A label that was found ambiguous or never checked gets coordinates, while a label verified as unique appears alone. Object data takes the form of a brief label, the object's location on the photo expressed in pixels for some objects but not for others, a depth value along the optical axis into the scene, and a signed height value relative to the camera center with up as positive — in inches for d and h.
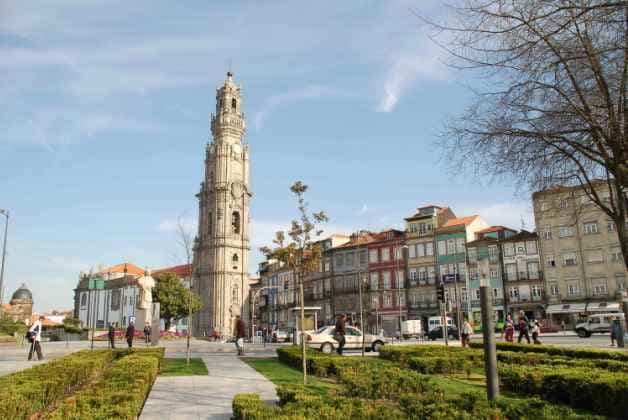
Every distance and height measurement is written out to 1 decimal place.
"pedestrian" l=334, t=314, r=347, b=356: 824.3 -19.6
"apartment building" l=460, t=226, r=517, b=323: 2246.6 +192.3
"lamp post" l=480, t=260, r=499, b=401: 317.1 -16.4
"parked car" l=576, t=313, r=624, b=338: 1424.7 -40.5
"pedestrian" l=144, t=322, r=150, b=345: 1349.7 -22.3
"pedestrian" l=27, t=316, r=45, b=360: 825.5 -16.4
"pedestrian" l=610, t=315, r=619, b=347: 962.8 -42.9
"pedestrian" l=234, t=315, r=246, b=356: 897.5 -23.0
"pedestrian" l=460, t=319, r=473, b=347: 918.4 -34.4
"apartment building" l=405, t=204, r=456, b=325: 2447.3 +259.4
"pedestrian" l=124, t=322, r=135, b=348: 1002.1 -19.4
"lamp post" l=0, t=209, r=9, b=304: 1467.6 +162.8
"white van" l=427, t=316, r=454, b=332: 2121.9 -25.7
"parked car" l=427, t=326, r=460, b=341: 1745.8 -59.8
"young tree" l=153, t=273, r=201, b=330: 2704.2 +117.6
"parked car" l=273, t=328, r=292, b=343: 2116.1 -74.0
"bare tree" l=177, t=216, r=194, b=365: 724.1 +32.1
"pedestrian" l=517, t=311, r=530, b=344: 960.4 -26.2
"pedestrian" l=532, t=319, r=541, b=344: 956.0 -32.9
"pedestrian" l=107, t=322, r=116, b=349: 1055.4 -25.2
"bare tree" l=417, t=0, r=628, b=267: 266.2 +125.5
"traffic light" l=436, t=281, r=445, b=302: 960.5 +36.9
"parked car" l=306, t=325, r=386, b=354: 992.2 -43.4
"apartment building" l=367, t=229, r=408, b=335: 2549.2 +182.8
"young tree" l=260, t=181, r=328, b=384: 551.8 +72.1
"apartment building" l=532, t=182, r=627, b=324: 1999.3 +169.3
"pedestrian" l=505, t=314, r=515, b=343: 989.8 -35.3
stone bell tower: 2903.5 +500.9
